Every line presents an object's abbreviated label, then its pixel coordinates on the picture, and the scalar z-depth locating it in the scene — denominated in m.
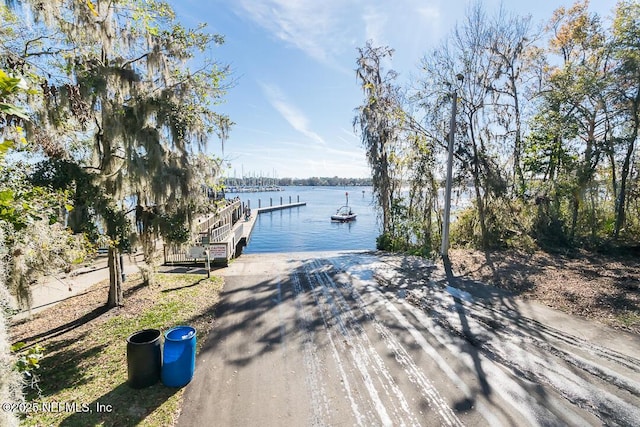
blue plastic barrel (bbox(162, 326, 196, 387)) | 3.91
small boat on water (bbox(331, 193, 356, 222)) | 43.14
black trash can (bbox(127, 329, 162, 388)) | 3.87
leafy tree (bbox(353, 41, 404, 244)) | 14.50
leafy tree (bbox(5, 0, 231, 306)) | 5.23
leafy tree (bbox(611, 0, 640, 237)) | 9.26
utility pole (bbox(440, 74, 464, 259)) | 9.93
